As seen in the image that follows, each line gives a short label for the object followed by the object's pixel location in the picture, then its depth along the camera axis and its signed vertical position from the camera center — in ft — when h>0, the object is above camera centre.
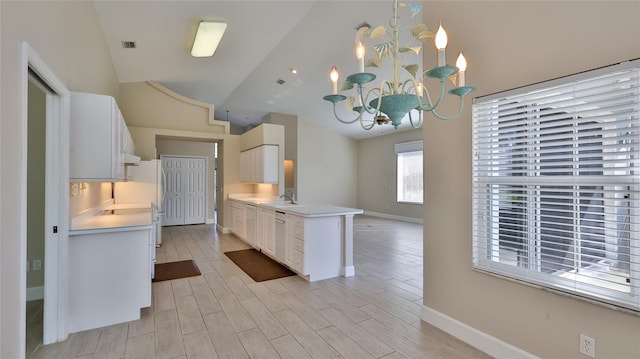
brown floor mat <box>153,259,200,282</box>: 13.15 -4.20
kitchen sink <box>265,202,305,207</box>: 15.47 -1.26
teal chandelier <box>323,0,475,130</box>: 4.81 +1.79
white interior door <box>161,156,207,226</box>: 27.25 -0.86
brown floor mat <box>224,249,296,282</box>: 13.32 -4.19
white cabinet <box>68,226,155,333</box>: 8.47 -2.84
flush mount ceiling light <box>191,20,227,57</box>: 12.51 +6.45
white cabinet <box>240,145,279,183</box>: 19.65 +1.14
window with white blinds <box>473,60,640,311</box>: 5.27 -0.06
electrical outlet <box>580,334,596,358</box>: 5.63 -3.15
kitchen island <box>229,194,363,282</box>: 12.35 -2.57
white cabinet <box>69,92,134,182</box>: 8.41 +1.23
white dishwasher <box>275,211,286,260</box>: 13.90 -2.55
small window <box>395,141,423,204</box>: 29.37 +0.94
